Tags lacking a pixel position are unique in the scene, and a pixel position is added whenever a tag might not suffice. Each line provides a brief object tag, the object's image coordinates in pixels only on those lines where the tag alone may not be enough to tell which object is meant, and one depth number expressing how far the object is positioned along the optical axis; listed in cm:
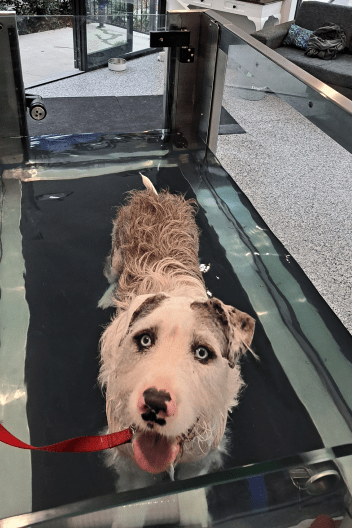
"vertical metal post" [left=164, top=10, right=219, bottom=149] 168
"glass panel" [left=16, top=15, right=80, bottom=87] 166
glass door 183
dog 73
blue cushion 391
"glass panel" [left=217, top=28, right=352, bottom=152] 90
